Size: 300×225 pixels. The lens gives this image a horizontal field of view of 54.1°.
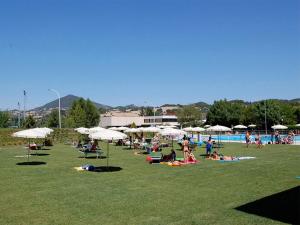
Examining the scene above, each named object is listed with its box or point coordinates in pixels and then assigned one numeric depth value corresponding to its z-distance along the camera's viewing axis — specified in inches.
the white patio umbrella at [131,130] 1113.5
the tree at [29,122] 2373.9
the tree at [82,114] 2646.8
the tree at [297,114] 3177.3
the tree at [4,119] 2913.1
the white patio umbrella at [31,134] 691.1
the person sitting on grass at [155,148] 1022.4
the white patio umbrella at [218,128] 1112.2
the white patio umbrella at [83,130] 1226.2
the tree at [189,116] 3850.5
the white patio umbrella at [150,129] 1032.9
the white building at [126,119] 4568.3
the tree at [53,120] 3259.9
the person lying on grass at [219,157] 759.2
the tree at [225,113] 3039.3
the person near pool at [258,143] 1131.8
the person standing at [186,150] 708.4
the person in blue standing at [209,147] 827.0
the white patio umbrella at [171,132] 807.3
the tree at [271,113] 2747.7
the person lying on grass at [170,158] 720.6
